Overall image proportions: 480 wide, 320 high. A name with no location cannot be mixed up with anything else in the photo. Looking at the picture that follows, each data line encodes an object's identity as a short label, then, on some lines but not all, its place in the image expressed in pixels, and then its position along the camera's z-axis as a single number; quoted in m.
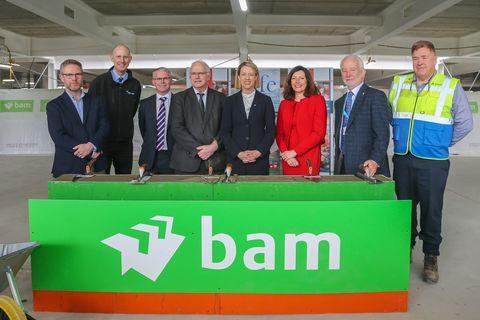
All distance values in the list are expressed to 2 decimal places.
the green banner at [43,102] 10.05
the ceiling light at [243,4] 6.82
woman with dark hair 2.78
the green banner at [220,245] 2.01
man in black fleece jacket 3.17
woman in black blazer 2.88
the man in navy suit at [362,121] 2.53
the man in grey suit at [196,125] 2.88
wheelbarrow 1.55
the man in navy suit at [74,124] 2.72
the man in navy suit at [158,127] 3.11
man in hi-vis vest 2.49
